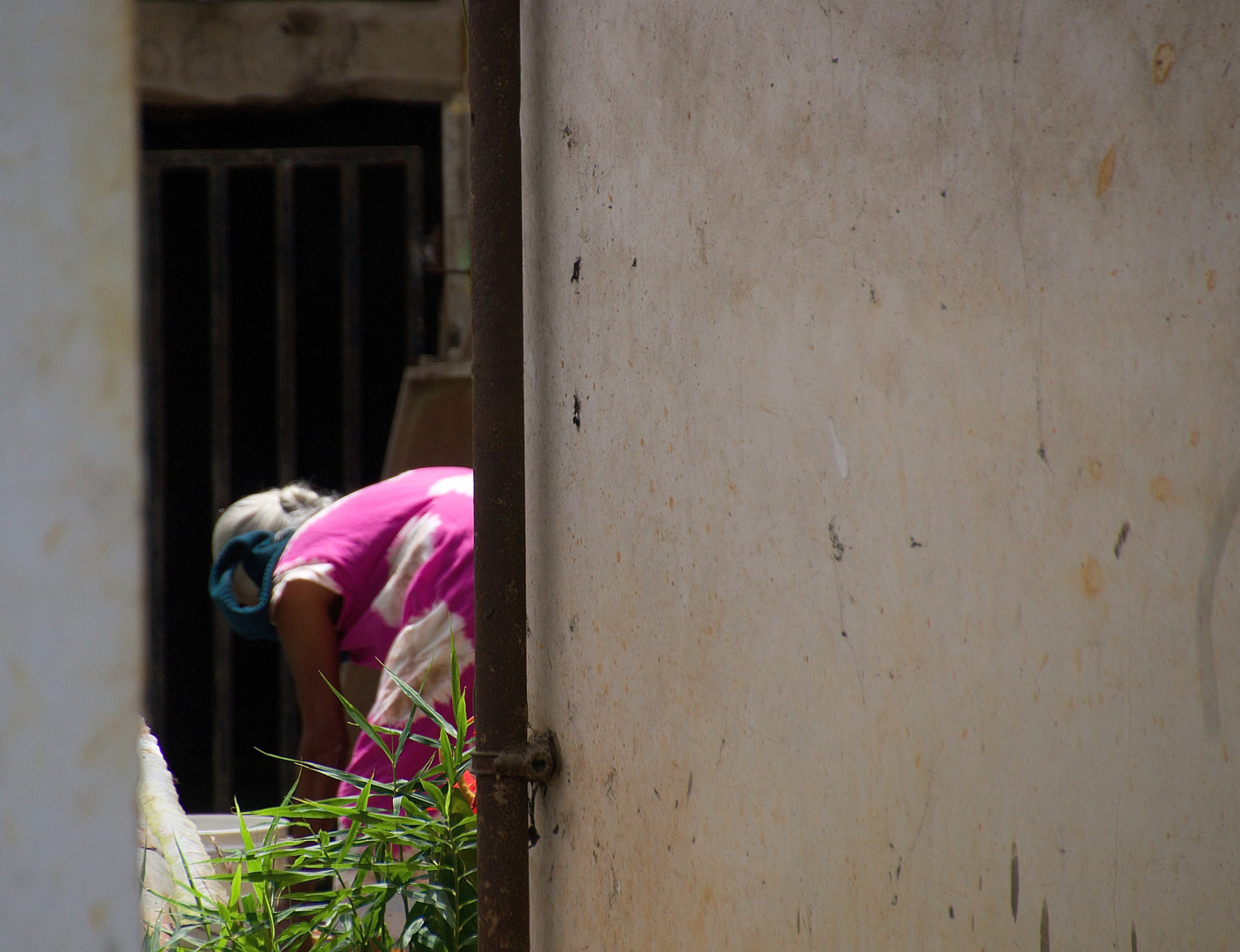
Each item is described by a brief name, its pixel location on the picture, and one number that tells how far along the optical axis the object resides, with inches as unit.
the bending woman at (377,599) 402.4
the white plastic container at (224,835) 394.3
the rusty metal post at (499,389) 379.9
